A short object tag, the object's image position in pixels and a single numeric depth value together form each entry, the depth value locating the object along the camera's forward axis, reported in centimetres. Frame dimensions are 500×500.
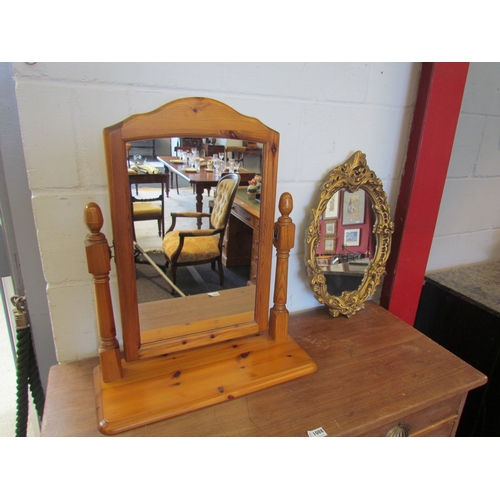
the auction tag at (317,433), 67
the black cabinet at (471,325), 124
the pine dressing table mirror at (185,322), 66
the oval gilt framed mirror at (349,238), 97
